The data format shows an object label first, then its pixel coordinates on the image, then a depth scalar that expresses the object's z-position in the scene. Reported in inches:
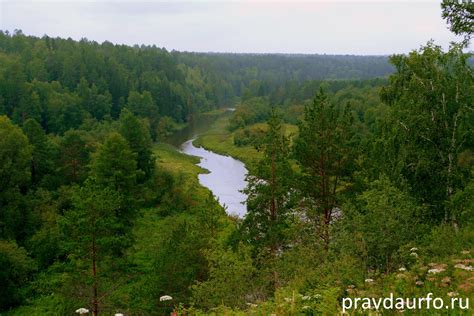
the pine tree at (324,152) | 956.0
